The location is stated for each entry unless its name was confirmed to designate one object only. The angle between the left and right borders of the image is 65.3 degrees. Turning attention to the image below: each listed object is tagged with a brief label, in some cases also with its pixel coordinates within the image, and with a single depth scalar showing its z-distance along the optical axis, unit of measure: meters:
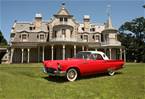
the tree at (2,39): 37.53
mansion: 20.42
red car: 5.65
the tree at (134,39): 27.03
